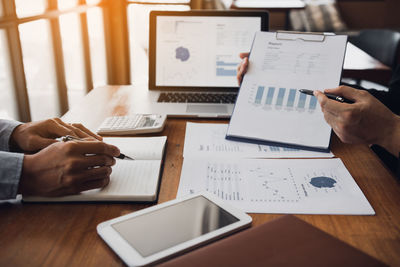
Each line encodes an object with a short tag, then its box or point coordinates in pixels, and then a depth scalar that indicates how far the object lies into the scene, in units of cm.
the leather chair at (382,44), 249
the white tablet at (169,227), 55
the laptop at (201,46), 150
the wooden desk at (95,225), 57
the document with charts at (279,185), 71
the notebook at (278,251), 50
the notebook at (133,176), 71
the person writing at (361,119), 82
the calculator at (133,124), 108
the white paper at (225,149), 95
